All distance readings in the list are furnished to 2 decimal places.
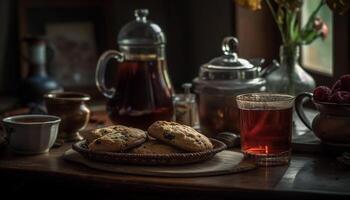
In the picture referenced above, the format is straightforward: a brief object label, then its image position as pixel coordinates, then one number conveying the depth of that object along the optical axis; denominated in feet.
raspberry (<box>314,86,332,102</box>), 3.77
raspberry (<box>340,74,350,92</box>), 3.78
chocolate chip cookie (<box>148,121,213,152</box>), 3.56
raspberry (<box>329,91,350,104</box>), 3.68
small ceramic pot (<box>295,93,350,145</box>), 3.69
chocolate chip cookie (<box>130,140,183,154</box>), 3.58
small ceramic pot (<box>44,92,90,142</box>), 4.22
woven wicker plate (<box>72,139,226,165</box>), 3.50
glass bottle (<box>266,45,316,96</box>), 4.61
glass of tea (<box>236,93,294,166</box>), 3.59
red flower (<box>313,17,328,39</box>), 4.89
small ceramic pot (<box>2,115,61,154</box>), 3.82
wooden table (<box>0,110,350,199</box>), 3.23
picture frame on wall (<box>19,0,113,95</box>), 6.46
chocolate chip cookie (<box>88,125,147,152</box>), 3.58
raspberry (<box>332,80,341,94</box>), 3.79
